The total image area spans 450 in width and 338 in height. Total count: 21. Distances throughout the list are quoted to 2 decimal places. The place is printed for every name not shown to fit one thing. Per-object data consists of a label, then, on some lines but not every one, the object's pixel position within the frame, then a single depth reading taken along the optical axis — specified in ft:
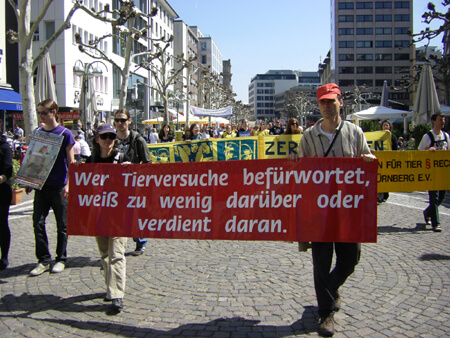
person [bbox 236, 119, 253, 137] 47.52
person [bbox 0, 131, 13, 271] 18.89
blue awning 71.77
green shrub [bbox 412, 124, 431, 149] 53.44
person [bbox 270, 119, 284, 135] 51.57
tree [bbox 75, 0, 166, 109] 53.55
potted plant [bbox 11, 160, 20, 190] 36.39
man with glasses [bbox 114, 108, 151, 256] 20.11
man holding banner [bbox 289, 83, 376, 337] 12.88
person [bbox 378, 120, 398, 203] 33.71
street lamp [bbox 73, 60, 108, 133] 74.52
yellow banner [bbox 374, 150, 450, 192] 24.97
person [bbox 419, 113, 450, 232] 25.80
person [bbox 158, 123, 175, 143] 43.65
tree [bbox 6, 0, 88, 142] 41.32
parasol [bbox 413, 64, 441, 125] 57.26
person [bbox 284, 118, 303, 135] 34.65
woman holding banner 14.46
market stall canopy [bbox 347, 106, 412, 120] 81.66
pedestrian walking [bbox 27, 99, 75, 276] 18.74
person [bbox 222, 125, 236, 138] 57.16
